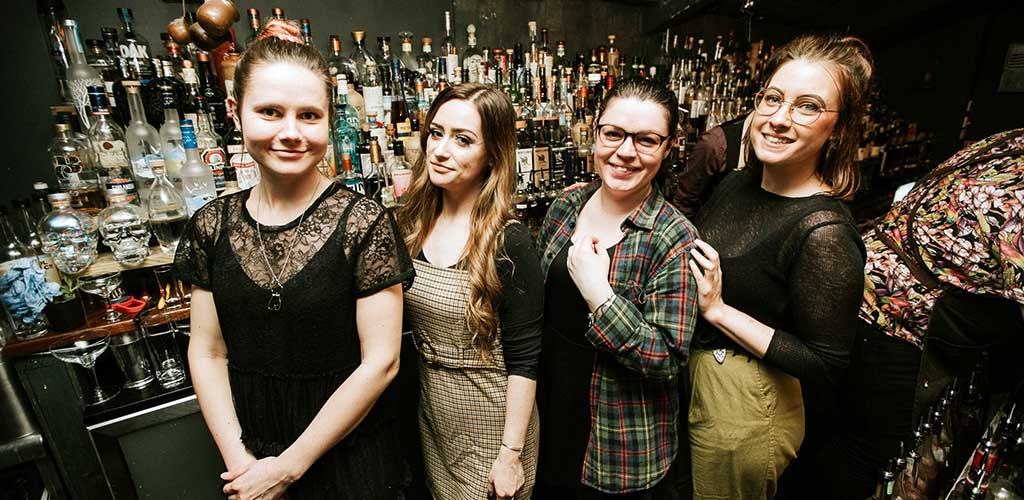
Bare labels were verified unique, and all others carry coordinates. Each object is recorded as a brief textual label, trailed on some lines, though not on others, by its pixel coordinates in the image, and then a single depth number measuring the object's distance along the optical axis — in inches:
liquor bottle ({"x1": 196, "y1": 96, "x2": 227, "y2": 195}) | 67.8
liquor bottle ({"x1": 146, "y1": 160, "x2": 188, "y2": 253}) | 64.6
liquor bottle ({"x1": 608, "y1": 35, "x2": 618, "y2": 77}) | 118.6
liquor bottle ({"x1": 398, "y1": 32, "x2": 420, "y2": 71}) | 94.0
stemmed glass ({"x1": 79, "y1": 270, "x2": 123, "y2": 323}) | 60.3
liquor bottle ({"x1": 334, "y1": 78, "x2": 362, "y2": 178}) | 80.3
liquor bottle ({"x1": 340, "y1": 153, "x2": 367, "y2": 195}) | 77.2
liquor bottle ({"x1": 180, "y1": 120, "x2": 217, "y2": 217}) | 66.6
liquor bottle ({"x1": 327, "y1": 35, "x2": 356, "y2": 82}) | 84.0
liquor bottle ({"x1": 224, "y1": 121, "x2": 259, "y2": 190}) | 66.2
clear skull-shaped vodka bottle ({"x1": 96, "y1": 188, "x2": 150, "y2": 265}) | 61.1
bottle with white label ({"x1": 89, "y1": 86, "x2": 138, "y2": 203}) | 62.9
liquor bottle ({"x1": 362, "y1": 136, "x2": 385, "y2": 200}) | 80.3
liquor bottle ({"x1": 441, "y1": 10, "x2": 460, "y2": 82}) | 92.6
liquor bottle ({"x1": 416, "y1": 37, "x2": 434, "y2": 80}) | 92.2
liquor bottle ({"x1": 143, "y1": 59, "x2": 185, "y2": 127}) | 68.1
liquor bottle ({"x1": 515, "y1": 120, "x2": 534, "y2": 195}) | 90.4
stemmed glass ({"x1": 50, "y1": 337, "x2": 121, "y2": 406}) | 56.2
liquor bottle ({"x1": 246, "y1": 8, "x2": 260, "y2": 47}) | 78.1
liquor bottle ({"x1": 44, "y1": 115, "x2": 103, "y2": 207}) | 63.5
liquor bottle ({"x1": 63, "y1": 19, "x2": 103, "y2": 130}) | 68.7
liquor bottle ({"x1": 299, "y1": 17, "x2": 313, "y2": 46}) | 76.3
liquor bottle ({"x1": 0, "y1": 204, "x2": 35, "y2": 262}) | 59.6
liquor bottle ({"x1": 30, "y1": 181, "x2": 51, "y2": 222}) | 61.8
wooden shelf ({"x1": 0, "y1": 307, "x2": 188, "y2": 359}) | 54.5
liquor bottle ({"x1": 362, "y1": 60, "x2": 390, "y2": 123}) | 82.0
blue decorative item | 54.0
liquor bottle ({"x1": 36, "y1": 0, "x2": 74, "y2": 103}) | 72.7
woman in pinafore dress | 47.4
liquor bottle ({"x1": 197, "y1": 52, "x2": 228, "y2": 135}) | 73.0
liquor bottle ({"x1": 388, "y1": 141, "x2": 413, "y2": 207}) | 77.4
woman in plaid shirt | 44.4
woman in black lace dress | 36.6
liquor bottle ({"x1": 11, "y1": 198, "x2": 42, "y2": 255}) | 66.1
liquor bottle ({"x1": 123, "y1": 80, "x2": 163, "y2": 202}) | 68.3
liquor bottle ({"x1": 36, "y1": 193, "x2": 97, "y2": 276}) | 57.9
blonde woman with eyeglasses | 43.8
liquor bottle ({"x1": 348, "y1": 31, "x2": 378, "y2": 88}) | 86.9
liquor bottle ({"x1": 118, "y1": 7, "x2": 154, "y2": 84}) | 70.4
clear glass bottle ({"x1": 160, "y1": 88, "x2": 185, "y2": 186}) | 69.0
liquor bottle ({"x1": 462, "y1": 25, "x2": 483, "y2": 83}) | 98.3
